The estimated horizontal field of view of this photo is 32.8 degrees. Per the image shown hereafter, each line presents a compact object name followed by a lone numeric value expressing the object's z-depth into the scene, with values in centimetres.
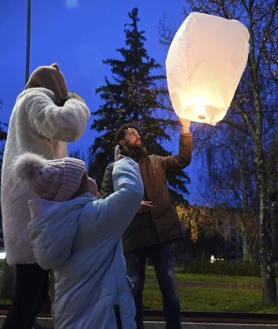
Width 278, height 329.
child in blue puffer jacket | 217
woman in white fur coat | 270
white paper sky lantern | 403
